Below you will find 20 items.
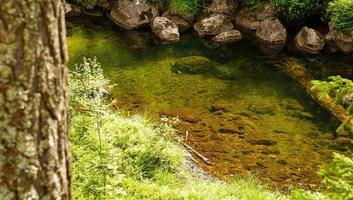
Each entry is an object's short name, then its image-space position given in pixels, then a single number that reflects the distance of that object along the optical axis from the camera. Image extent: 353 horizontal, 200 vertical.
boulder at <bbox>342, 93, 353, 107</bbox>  11.94
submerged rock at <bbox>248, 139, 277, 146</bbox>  10.72
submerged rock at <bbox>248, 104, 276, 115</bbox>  12.11
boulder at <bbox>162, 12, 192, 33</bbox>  17.00
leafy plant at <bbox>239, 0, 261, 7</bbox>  16.69
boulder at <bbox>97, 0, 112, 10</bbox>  17.91
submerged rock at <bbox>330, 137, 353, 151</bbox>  10.75
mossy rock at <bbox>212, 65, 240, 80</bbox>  14.12
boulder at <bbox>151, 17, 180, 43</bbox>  16.25
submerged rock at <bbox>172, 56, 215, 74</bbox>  14.35
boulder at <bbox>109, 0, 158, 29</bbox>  17.05
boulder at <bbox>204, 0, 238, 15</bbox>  17.12
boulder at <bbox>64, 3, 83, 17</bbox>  17.57
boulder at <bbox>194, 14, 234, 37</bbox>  16.55
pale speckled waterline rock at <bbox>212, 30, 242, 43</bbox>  16.36
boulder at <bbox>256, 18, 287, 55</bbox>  16.16
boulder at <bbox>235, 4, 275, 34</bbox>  16.59
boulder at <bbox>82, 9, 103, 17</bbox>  17.95
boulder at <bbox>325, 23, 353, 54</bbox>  15.52
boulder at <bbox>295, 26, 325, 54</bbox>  15.69
